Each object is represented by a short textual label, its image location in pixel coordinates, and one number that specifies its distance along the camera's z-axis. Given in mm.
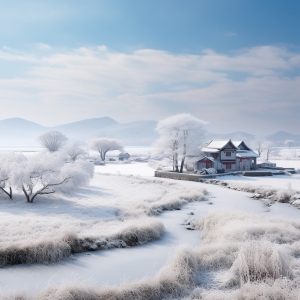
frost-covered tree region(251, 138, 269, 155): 95188
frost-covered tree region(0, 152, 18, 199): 27369
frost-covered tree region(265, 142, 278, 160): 93750
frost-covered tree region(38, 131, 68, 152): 97750
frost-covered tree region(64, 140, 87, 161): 81756
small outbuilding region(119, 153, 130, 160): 100125
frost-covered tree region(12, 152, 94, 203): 26359
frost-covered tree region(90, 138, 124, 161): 96312
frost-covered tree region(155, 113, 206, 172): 52719
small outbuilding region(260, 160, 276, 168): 59334
